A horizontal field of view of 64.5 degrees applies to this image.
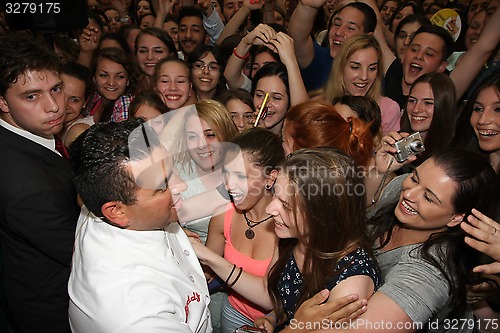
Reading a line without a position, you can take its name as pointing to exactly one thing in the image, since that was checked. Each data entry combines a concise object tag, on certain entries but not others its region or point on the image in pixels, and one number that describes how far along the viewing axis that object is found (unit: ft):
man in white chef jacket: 3.36
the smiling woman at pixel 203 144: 6.77
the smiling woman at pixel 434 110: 7.87
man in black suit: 4.67
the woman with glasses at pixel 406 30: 11.55
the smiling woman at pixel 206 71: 9.74
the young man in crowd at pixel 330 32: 9.69
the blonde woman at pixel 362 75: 9.03
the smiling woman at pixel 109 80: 10.25
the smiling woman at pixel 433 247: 3.96
